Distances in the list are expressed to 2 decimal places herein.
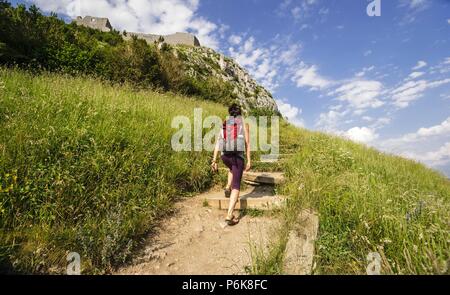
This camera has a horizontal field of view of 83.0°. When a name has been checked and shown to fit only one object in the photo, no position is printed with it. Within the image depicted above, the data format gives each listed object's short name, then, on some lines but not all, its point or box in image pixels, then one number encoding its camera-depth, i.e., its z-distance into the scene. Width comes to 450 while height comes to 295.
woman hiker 5.11
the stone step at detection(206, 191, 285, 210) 5.00
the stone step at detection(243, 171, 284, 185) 6.33
